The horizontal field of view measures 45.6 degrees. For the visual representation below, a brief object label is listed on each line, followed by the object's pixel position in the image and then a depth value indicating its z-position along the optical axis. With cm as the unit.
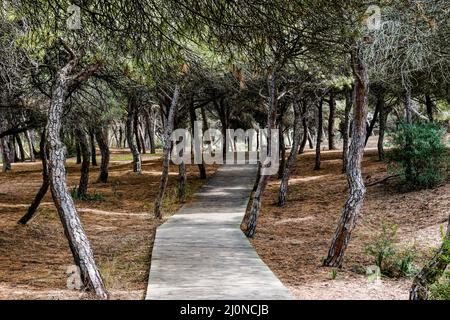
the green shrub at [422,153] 1683
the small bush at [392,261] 951
